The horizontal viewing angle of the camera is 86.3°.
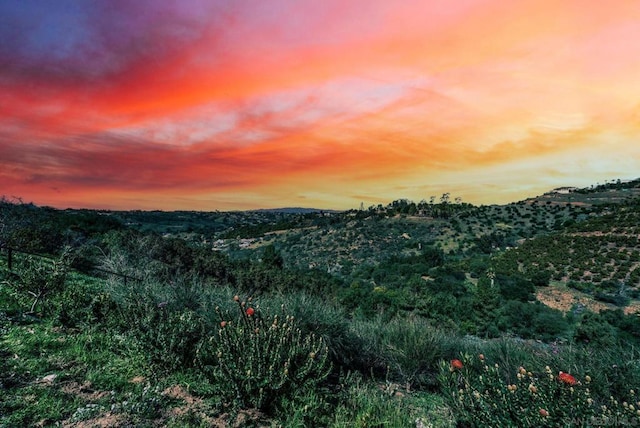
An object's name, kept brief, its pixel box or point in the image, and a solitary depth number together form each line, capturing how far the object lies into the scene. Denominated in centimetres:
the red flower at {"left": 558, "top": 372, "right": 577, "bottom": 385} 330
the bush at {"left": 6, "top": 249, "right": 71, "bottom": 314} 782
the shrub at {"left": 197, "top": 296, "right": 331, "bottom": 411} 451
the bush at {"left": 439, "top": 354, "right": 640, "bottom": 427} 346
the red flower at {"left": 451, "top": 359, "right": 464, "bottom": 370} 411
